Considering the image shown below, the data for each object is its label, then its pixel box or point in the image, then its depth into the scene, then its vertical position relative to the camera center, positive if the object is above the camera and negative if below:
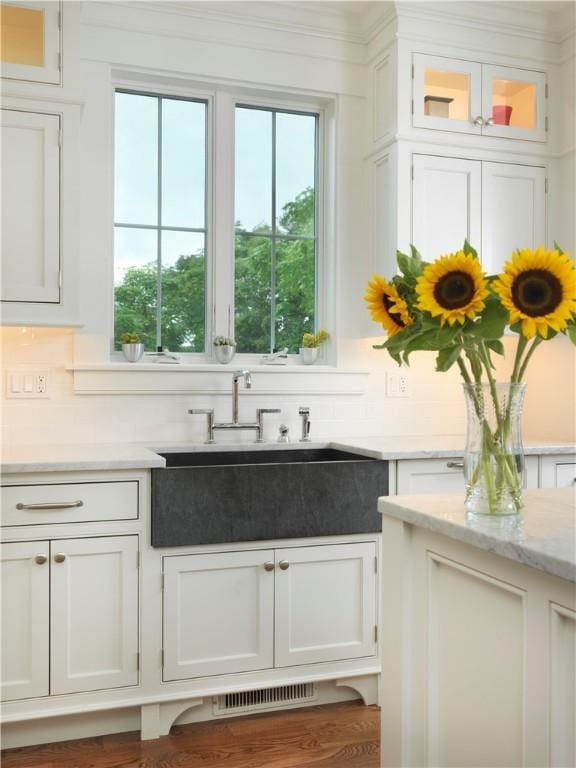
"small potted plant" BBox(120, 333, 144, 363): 3.06 +0.15
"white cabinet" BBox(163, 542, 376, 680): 2.47 -0.78
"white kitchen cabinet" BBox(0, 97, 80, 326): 2.60 +0.61
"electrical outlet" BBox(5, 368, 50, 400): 2.89 +0.00
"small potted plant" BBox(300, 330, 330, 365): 3.35 +0.17
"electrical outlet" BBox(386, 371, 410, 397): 3.46 +0.00
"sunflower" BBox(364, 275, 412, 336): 1.25 +0.14
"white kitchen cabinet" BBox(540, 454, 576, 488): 2.87 -0.34
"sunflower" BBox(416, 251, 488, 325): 1.17 +0.16
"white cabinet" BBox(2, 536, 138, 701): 2.31 -0.75
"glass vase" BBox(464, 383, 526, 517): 1.28 -0.11
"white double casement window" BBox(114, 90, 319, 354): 3.22 +0.72
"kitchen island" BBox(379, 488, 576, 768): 1.06 -0.42
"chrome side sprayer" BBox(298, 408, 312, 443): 3.14 -0.17
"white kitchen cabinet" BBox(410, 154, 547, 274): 3.17 +0.79
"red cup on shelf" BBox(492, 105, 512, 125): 3.30 +1.23
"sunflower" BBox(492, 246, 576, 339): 1.13 +0.15
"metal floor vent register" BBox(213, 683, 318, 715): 2.58 -1.13
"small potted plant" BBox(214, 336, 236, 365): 3.19 +0.15
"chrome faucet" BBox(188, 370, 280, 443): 3.02 -0.14
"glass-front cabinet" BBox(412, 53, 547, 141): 3.17 +1.28
